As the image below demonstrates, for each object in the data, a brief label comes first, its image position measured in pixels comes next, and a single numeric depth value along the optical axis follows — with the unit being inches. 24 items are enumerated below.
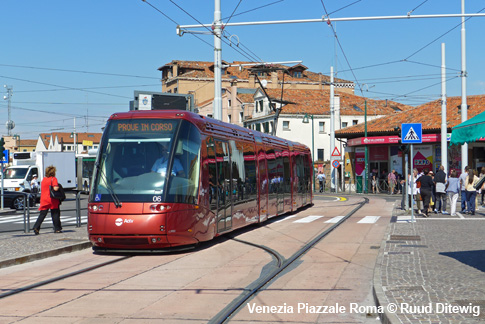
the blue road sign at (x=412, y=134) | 882.1
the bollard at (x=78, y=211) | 773.6
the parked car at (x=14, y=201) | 1291.8
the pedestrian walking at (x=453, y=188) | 972.6
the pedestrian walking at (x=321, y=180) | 2326.5
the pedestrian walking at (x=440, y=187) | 975.6
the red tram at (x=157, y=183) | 517.7
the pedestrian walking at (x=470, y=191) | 991.0
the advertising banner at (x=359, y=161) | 2239.2
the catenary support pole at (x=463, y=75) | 1231.5
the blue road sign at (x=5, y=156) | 1350.9
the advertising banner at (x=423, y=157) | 2048.0
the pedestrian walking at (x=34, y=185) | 1551.4
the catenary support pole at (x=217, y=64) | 901.2
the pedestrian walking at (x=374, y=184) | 2127.1
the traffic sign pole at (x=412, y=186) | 876.6
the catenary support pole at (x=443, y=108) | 1327.5
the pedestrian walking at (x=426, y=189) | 928.3
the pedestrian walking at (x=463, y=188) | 1027.9
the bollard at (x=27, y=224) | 709.9
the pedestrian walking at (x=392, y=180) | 1956.4
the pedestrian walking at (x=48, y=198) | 669.9
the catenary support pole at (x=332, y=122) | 2090.4
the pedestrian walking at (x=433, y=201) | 1025.7
